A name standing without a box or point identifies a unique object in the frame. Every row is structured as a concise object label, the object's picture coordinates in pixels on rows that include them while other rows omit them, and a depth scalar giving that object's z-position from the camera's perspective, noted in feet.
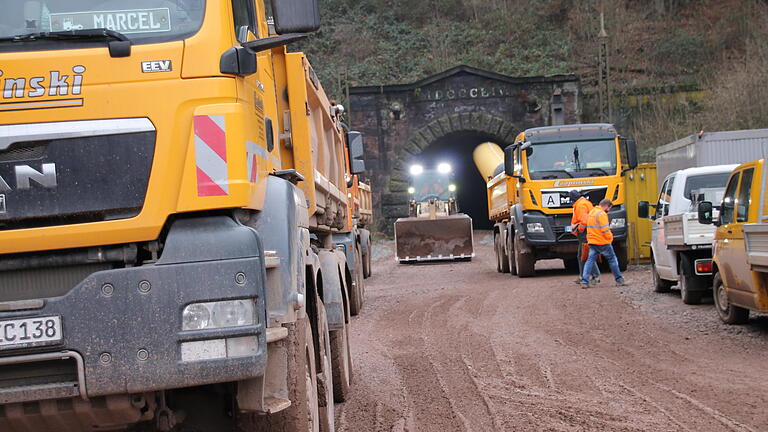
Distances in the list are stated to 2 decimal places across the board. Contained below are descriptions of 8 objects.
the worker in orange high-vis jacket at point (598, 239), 52.54
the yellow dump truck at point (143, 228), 11.92
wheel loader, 84.33
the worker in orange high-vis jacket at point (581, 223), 54.90
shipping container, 55.77
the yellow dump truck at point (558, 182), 61.00
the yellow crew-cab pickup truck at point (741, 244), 29.40
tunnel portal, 114.21
